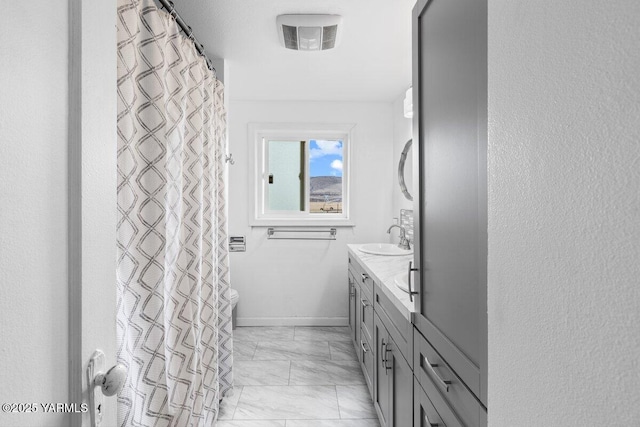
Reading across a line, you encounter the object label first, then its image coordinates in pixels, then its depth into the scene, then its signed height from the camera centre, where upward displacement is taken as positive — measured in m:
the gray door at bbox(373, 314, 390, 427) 1.81 -0.82
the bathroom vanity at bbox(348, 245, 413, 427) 1.46 -0.59
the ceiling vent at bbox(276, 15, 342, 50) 2.00 +1.01
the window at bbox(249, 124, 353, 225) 3.79 +0.39
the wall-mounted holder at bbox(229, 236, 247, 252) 3.71 -0.28
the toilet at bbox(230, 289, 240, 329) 3.10 -0.68
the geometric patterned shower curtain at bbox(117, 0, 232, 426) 1.18 -0.04
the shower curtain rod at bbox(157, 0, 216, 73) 1.43 +0.79
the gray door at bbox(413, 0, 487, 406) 0.83 +0.09
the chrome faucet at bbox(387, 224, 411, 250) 3.12 -0.22
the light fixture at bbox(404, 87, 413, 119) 2.58 +0.76
